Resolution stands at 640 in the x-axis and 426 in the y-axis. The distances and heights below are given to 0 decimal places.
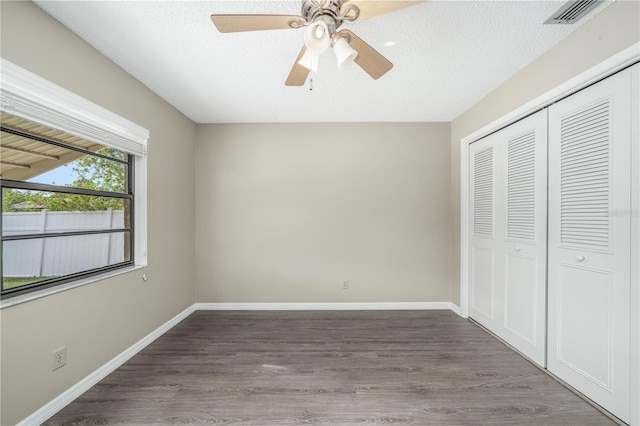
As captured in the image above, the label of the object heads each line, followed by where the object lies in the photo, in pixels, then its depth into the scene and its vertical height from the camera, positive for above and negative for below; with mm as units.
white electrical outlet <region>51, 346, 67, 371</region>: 1776 -950
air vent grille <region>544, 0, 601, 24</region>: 1660 +1255
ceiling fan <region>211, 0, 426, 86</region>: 1347 +958
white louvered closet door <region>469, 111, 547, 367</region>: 2299 -192
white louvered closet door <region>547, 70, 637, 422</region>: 1683 -179
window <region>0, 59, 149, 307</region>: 1608 +175
